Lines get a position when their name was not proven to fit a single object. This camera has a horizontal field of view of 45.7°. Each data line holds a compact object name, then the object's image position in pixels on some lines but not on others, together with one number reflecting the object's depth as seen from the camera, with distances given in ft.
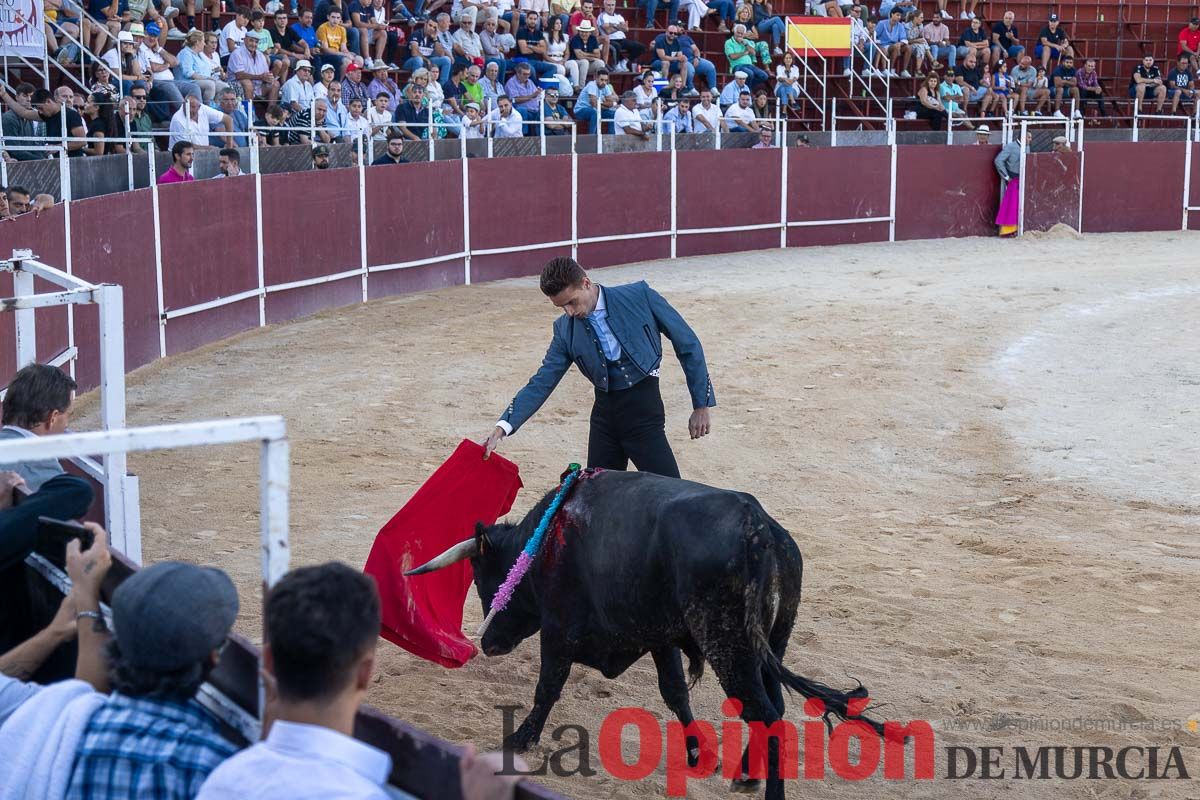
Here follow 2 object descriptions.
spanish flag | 73.87
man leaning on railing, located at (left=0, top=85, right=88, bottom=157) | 35.43
